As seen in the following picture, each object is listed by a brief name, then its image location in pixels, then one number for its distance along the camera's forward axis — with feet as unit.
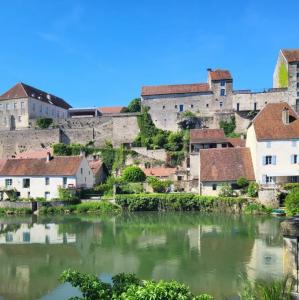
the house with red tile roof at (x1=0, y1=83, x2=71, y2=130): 209.67
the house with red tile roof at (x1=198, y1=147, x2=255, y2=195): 127.65
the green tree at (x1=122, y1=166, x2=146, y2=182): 145.79
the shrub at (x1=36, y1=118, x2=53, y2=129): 203.62
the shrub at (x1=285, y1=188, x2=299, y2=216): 81.23
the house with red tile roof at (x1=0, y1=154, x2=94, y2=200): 138.92
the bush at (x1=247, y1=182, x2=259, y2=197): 118.42
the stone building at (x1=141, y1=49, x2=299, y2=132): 186.50
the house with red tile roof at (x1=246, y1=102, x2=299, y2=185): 123.75
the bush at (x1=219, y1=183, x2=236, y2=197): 123.34
